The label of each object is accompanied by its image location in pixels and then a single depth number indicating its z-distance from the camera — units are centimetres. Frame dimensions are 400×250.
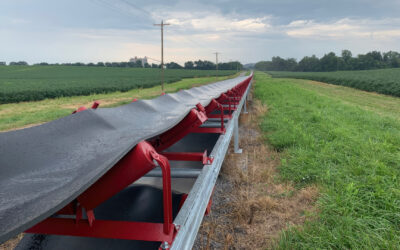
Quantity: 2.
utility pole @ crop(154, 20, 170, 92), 2716
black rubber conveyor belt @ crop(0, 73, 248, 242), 91
